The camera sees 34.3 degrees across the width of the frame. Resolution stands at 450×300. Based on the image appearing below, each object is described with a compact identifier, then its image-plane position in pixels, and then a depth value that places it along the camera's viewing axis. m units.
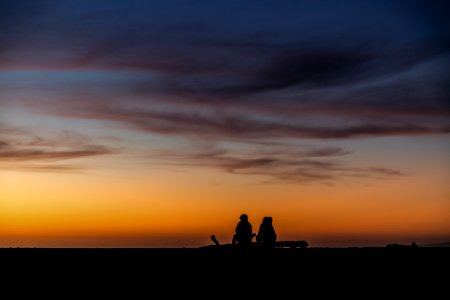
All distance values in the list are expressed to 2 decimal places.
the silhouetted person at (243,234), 30.50
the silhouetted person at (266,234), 30.55
